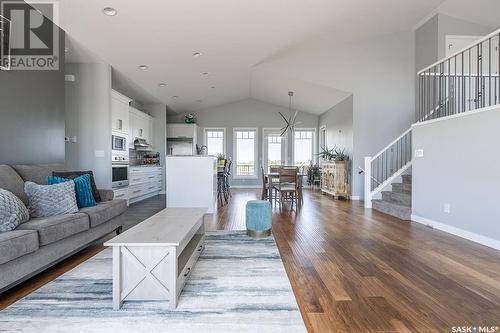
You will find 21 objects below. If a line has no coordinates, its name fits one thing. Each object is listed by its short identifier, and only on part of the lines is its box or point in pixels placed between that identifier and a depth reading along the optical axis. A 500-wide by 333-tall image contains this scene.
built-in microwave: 5.33
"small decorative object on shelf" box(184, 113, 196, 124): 9.69
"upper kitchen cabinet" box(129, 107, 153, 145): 6.55
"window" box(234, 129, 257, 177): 10.49
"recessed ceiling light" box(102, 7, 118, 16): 3.41
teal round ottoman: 3.44
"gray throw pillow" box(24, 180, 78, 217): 2.60
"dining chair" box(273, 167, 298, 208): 5.61
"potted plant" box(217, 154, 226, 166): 7.01
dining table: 5.88
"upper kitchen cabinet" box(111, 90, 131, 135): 5.47
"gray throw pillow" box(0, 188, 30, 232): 2.05
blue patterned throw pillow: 3.02
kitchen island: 5.10
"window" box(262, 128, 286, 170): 10.48
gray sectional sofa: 1.88
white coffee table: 1.76
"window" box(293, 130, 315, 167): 10.44
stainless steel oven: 5.36
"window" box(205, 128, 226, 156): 10.45
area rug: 1.59
